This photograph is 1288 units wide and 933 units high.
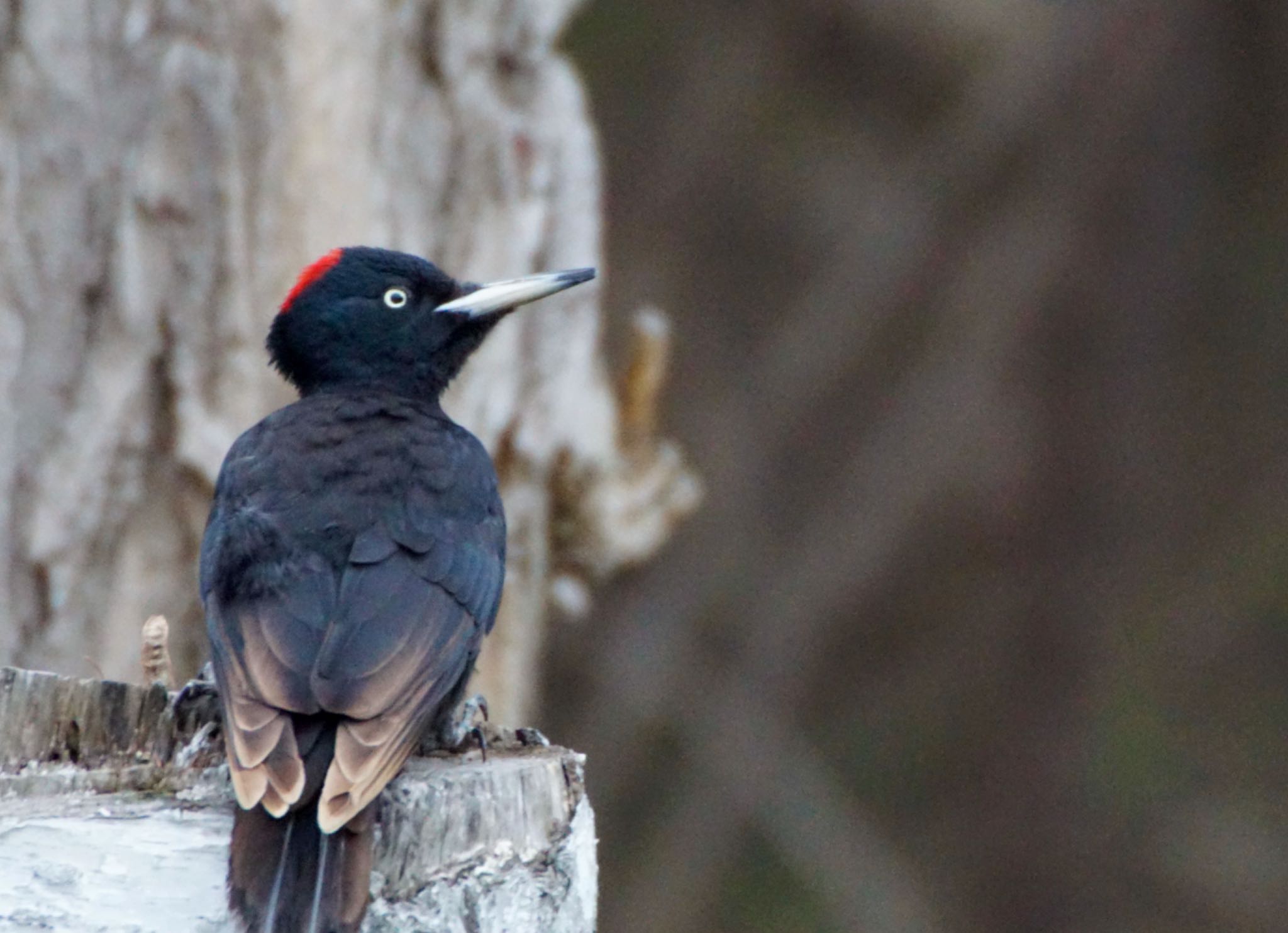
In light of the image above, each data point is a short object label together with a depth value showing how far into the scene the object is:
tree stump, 6.06
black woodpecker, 6.38
